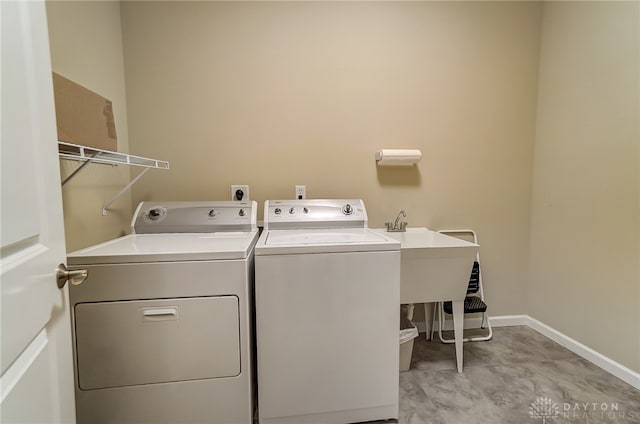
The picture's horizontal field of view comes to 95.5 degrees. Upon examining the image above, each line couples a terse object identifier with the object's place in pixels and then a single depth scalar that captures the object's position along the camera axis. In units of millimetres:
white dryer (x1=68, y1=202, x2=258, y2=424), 1149
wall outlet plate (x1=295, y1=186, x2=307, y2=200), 2037
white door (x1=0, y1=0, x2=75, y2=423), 495
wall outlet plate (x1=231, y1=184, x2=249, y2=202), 1989
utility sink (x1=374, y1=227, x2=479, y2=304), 1647
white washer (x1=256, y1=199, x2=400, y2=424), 1273
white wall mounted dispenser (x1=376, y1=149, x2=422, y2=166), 2008
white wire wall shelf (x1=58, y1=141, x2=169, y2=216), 1069
